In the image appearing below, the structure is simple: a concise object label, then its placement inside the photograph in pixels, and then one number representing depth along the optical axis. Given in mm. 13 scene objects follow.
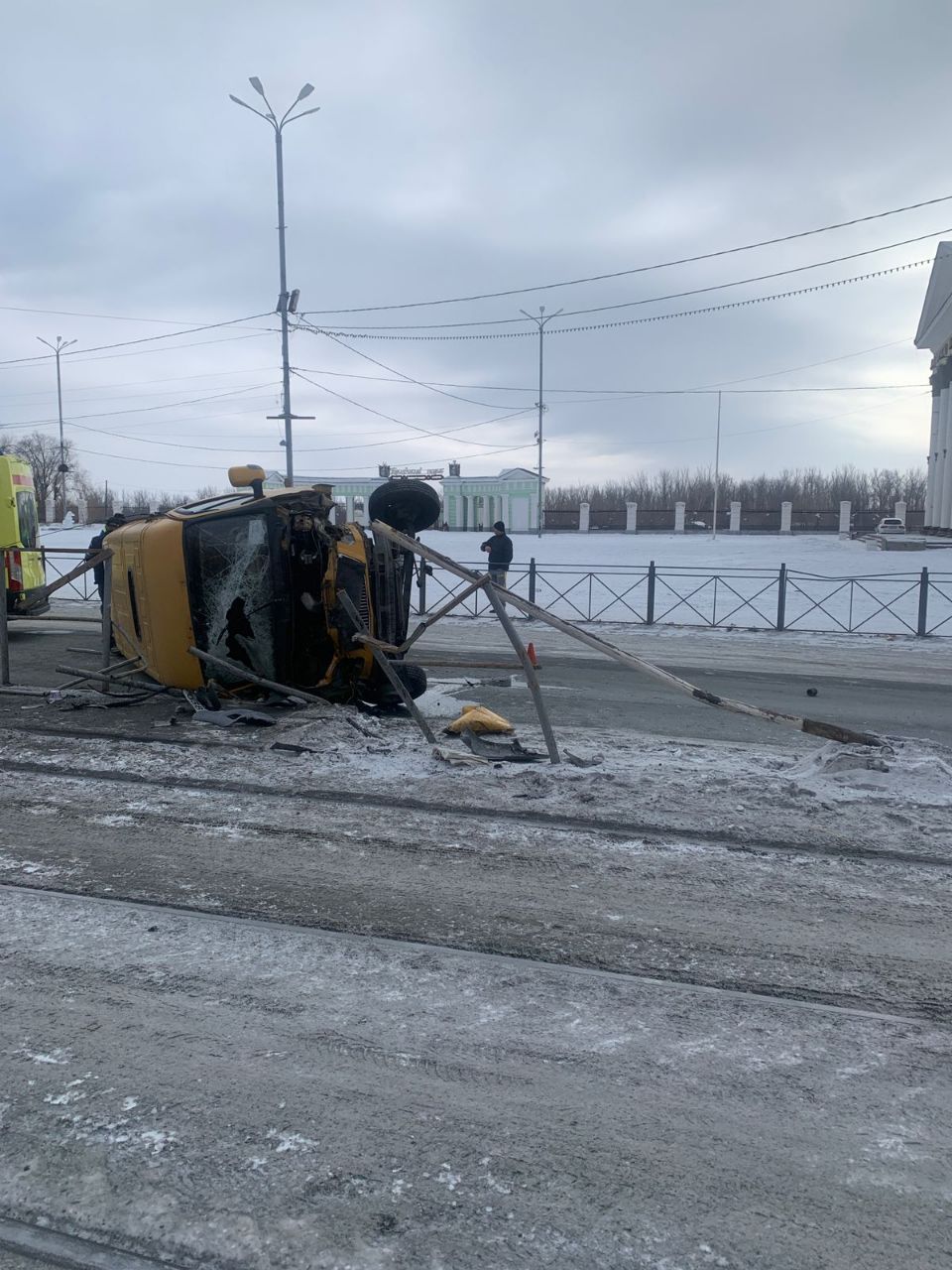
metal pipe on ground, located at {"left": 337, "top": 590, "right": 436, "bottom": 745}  7469
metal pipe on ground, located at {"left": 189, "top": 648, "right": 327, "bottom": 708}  8148
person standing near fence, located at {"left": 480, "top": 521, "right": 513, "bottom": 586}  18084
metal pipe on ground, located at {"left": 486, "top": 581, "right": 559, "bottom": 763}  6977
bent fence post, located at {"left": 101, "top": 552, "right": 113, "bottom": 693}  9586
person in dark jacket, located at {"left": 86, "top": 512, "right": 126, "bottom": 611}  10317
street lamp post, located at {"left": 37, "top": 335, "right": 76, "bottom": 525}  51281
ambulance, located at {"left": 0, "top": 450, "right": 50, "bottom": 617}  14430
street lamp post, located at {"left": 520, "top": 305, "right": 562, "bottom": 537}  54369
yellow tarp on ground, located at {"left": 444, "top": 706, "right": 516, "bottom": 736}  7723
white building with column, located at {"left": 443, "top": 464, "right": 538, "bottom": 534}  74062
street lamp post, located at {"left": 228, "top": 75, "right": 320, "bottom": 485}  21750
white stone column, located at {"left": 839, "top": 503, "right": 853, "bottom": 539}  57794
